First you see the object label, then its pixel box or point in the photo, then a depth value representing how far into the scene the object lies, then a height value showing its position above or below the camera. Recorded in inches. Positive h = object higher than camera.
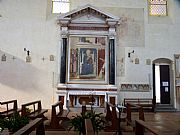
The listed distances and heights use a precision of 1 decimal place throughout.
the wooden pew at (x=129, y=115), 256.8 -42.8
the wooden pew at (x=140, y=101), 485.1 -47.9
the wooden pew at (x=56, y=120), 264.7 -48.4
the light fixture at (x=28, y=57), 489.3 +42.0
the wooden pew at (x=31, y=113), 262.0 -42.9
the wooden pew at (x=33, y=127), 119.0 -27.9
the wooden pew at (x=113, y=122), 255.3 -48.1
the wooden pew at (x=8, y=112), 282.0 -43.8
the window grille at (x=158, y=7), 527.8 +155.7
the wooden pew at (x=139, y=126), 159.2 -35.4
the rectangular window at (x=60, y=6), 518.6 +155.5
